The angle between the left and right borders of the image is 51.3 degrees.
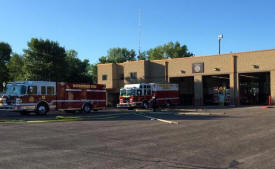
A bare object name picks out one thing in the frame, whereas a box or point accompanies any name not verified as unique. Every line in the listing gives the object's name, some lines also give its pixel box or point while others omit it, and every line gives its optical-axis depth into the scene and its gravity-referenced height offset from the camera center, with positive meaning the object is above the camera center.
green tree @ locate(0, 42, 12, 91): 72.69 +10.40
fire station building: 34.34 +2.54
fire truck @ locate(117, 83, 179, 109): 30.06 -0.21
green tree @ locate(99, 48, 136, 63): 88.82 +12.00
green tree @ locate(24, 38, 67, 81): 44.56 +5.20
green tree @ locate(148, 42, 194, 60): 85.50 +12.74
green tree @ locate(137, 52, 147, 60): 96.79 +12.63
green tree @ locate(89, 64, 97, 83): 87.46 +6.78
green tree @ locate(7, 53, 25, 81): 53.72 +4.77
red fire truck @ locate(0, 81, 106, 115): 20.95 -0.29
